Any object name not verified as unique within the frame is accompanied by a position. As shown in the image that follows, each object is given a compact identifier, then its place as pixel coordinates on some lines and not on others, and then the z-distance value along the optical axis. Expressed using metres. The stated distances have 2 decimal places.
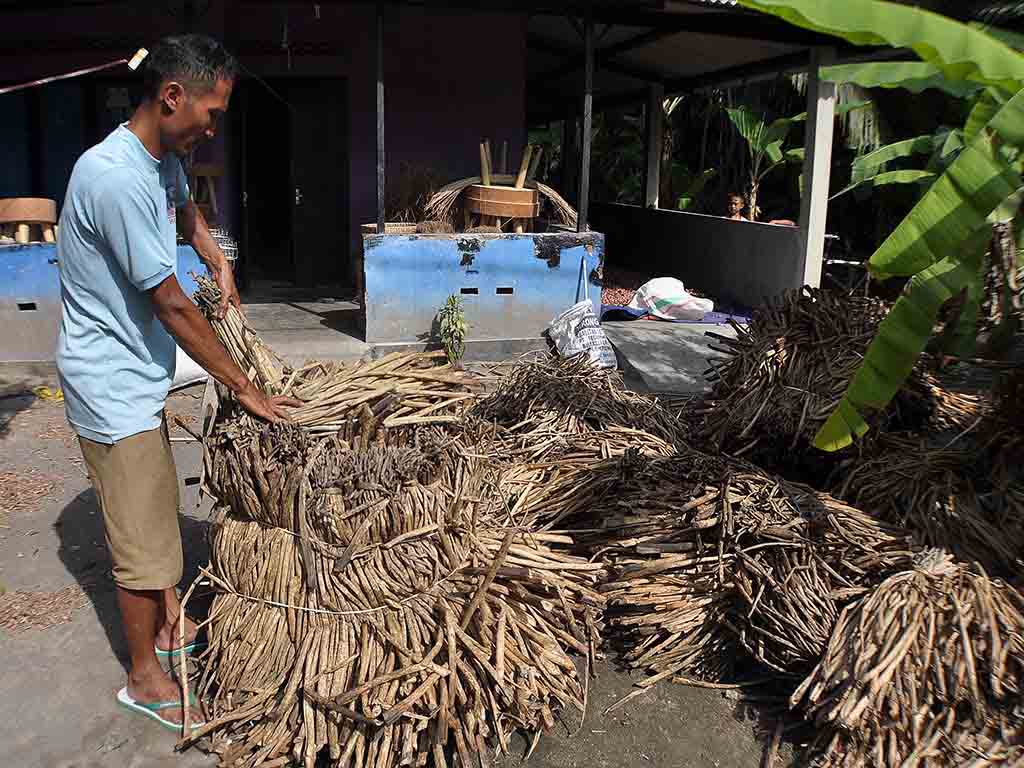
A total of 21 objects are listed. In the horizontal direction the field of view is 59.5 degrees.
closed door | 11.00
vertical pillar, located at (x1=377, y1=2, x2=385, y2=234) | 8.36
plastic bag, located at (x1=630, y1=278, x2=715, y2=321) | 10.41
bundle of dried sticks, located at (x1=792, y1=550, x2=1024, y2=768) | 2.78
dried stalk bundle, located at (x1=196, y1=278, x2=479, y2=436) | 3.32
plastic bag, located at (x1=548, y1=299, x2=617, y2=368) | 8.03
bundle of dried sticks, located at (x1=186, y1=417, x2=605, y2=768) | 2.79
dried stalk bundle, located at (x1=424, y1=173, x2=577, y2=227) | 9.12
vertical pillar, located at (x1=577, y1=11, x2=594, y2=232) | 9.10
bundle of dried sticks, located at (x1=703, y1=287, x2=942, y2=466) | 4.28
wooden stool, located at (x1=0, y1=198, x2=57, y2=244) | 8.02
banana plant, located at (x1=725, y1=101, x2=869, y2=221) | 12.62
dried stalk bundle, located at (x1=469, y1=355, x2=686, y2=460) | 4.38
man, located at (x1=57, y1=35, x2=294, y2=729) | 2.82
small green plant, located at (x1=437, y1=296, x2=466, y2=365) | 8.61
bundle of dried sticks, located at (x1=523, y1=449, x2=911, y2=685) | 3.22
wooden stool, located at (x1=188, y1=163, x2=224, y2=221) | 9.02
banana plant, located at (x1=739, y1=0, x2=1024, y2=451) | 2.87
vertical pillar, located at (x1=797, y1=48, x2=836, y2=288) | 9.84
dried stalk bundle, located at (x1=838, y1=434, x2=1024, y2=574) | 3.32
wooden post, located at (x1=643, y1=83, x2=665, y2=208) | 14.42
